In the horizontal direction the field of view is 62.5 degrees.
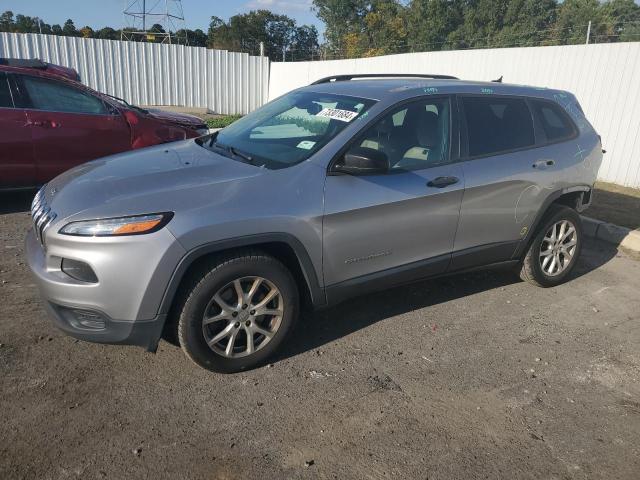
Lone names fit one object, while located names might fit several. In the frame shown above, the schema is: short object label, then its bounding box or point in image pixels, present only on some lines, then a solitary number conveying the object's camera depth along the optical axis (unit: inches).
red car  233.5
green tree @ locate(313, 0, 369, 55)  2399.1
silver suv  113.7
